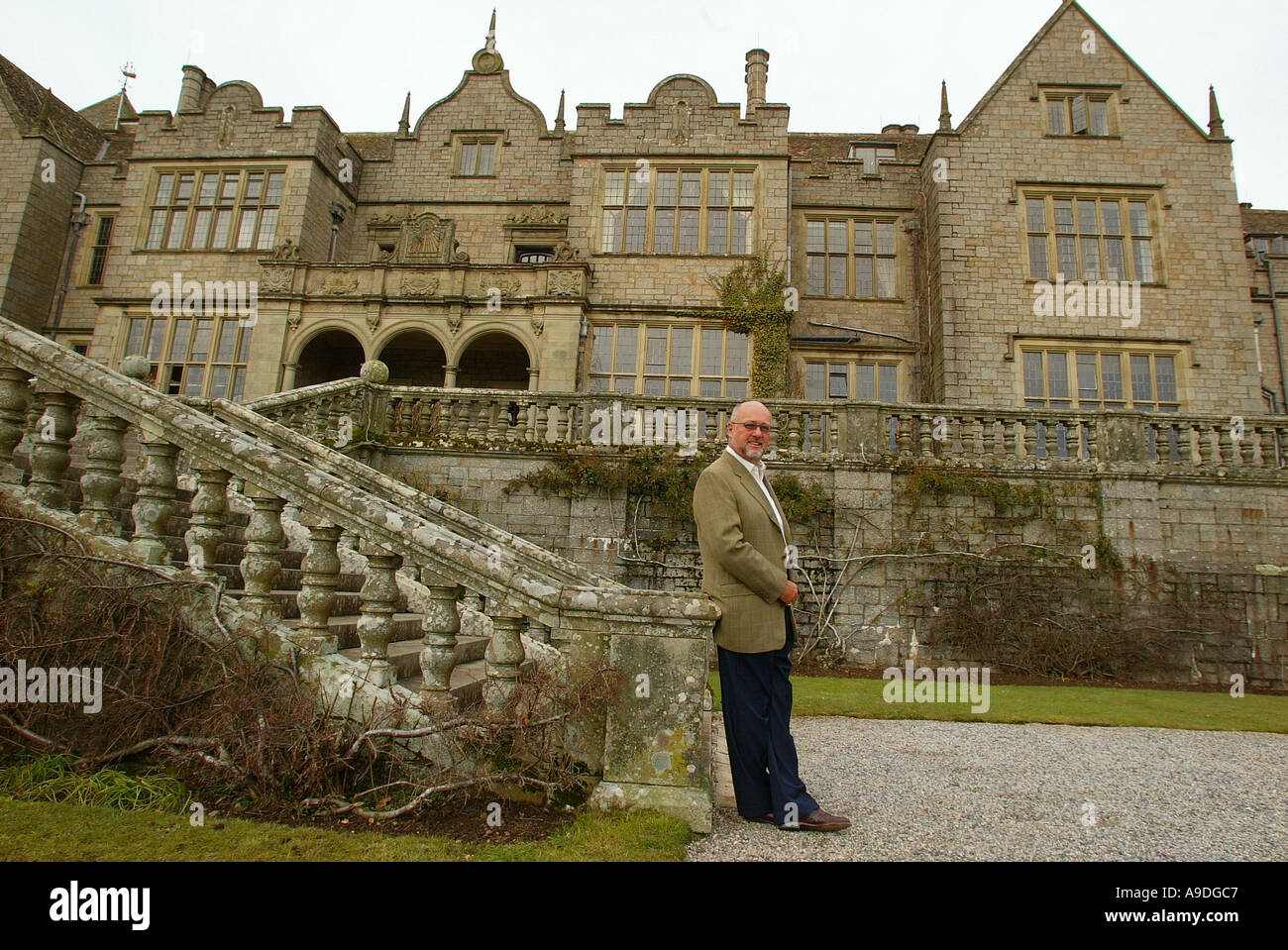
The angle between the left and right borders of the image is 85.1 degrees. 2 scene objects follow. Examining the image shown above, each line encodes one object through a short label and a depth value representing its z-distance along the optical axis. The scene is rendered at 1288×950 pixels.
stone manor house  15.45
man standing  3.53
